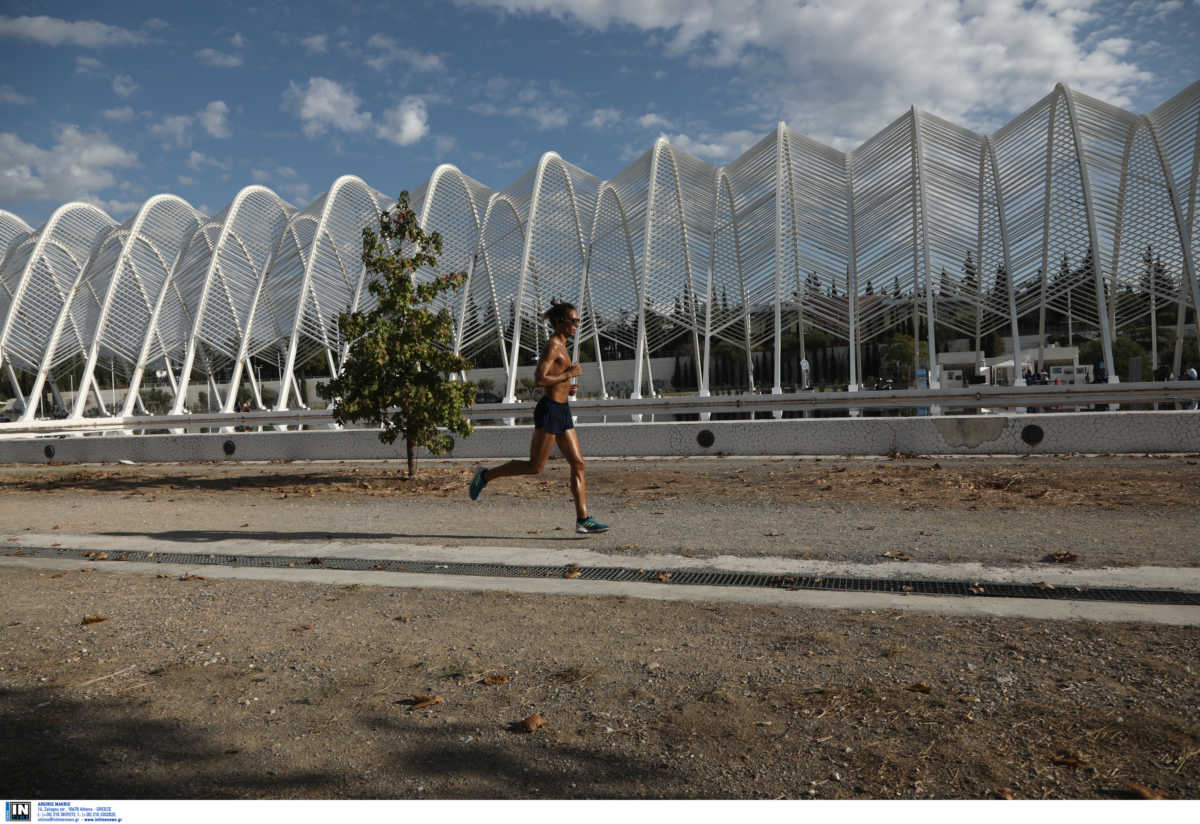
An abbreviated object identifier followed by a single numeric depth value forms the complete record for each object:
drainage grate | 5.02
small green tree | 14.03
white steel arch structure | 27.88
